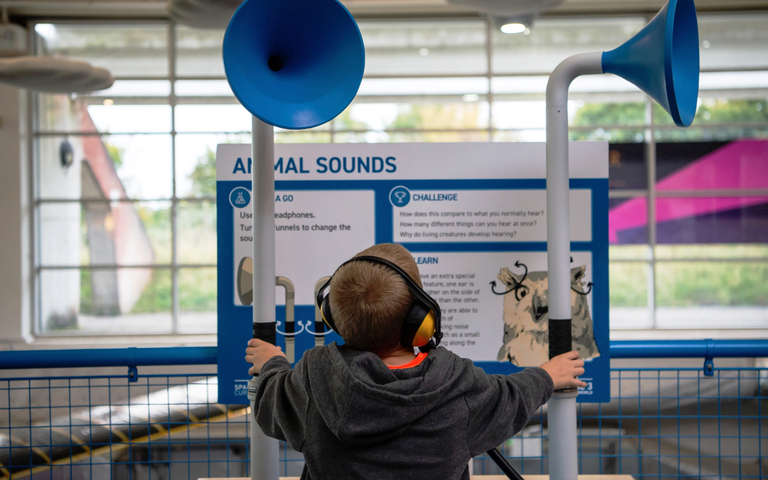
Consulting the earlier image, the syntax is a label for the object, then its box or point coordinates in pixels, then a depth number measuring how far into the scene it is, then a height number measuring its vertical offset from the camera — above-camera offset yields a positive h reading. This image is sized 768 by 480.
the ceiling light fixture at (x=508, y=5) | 3.67 +1.64
